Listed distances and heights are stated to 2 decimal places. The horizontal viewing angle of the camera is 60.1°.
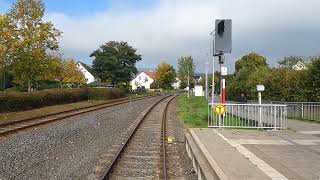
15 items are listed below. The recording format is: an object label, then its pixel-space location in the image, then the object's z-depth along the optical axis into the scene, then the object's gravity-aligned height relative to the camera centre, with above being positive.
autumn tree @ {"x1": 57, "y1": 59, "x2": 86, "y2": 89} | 51.96 +3.05
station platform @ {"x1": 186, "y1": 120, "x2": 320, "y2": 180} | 5.14 -1.49
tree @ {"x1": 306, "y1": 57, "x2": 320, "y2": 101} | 16.18 +0.63
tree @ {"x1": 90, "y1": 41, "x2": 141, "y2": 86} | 53.89 +5.64
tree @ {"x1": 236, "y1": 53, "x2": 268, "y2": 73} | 61.70 +7.09
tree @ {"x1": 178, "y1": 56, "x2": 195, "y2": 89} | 82.32 +7.33
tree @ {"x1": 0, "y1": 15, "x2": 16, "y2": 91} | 21.30 +3.81
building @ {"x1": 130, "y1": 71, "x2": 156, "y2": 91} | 106.92 +4.69
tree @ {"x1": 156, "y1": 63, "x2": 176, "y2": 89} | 82.32 +4.80
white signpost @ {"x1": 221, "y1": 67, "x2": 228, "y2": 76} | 10.11 +0.73
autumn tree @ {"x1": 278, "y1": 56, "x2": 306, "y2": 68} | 42.95 +5.09
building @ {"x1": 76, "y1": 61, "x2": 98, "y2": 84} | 85.65 +5.41
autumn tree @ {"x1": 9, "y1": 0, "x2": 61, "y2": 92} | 23.29 +4.30
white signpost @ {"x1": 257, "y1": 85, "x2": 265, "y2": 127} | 10.22 +0.11
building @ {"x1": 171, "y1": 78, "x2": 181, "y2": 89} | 105.25 +2.27
